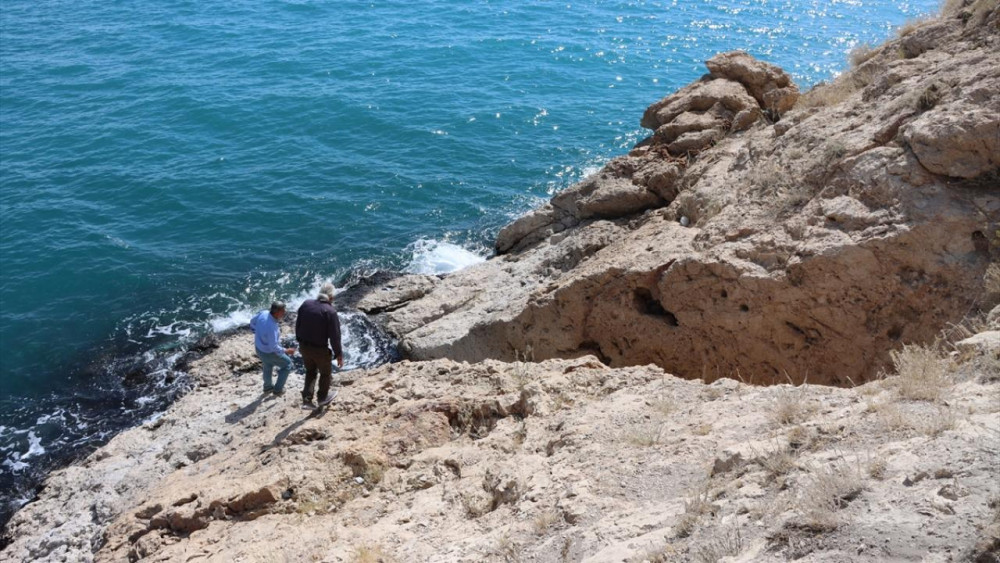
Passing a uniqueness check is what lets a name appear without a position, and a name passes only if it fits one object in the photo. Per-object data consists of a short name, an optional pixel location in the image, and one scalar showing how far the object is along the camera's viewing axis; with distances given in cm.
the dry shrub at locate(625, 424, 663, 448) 676
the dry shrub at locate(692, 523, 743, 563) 486
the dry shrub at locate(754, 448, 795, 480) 555
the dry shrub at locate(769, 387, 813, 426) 634
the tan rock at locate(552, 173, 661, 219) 1366
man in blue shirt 1143
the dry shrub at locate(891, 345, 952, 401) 596
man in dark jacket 1003
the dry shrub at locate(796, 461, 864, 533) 477
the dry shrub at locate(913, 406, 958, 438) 538
